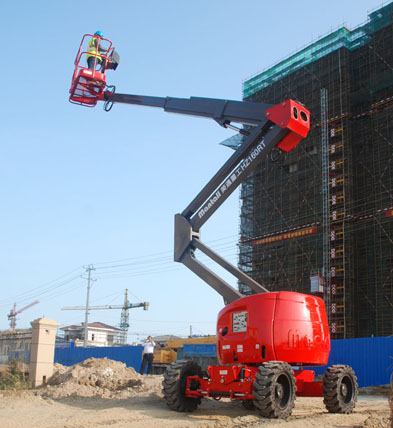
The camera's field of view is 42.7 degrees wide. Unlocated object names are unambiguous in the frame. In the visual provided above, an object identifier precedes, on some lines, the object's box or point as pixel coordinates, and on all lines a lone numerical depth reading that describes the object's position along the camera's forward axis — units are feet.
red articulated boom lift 31.09
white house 313.16
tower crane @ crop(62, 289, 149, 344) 315.92
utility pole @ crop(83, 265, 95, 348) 169.73
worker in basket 49.26
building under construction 117.29
